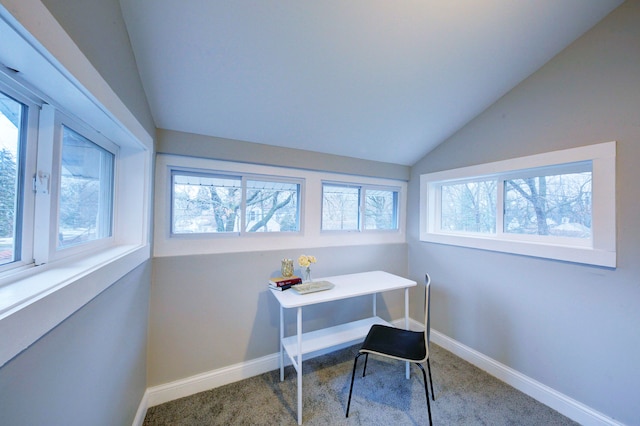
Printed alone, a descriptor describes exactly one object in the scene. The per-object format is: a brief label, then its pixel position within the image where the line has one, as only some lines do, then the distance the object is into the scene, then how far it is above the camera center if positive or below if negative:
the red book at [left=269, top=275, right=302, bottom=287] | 1.87 -0.52
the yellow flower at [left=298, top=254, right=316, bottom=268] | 2.02 -0.38
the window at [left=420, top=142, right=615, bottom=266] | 1.53 +0.12
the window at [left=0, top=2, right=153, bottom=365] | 0.58 +0.12
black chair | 1.56 -0.89
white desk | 1.66 -0.62
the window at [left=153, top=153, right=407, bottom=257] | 1.83 +0.07
